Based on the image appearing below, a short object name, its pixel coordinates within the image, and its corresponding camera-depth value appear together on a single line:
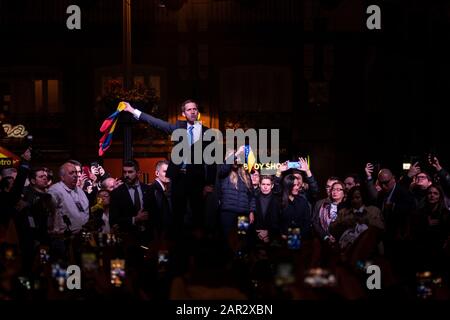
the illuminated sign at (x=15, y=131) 27.32
